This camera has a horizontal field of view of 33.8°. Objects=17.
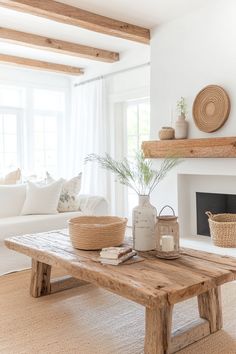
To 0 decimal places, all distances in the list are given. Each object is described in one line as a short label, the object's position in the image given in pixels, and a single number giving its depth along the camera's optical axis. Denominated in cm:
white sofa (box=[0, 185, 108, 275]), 348
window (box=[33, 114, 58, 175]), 633
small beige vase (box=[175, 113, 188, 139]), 409
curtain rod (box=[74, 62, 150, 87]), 519
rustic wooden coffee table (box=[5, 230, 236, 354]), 180
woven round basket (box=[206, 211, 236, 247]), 370
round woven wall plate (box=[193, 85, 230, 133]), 376
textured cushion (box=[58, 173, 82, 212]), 414
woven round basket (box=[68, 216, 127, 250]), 244
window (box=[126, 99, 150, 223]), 547
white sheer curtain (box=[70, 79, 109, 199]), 579
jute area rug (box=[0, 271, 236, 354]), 215
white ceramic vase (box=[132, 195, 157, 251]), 241
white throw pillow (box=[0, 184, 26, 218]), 387
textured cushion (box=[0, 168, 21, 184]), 454
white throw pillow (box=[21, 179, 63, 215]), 395
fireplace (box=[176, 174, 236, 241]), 419
